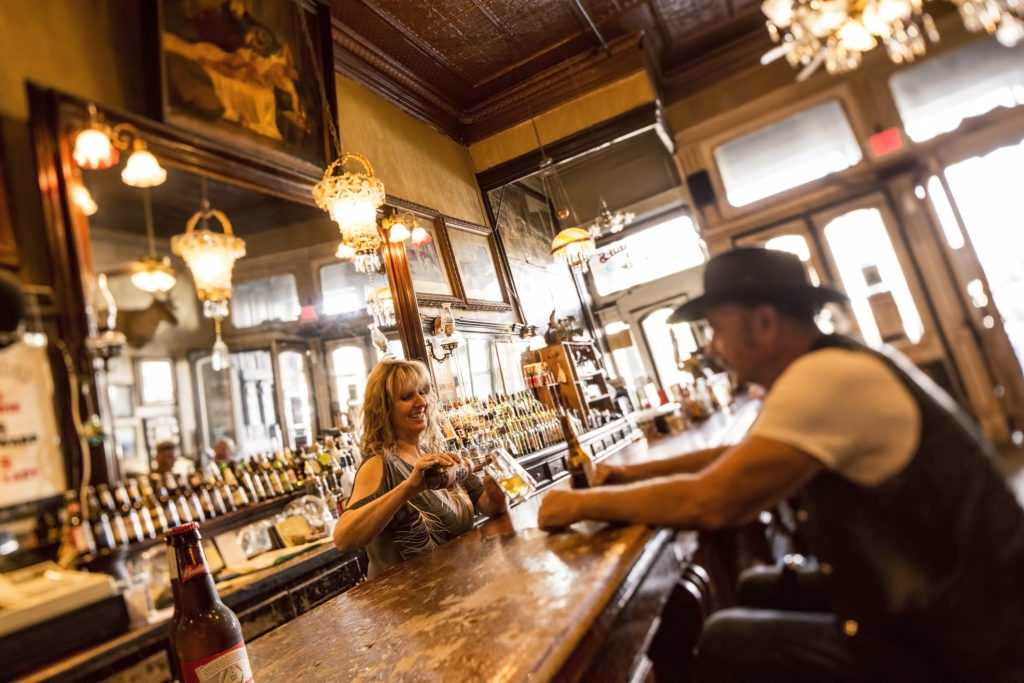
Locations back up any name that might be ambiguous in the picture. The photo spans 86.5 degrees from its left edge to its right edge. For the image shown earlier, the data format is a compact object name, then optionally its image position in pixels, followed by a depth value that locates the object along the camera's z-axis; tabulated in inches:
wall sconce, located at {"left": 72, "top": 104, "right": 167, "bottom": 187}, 93.0
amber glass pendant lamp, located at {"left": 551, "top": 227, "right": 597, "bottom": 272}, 211.0
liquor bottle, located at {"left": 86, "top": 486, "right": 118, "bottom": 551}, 83.4
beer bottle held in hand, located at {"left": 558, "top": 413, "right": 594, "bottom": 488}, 70.7
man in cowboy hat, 41.7
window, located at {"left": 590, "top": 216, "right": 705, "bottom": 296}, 415.2
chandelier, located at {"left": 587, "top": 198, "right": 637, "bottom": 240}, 321.4
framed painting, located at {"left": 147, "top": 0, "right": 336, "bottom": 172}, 109.3
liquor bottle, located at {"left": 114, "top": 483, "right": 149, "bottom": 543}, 87.8
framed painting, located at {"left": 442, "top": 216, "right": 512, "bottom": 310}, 210.8
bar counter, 34.4
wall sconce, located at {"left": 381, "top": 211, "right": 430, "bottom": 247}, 167.5
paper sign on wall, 78.1
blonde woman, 75.6
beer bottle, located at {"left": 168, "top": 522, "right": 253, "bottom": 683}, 34.6
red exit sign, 255.3
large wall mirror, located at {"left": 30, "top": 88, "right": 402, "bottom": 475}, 91.0
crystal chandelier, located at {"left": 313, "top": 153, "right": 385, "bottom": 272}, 121.6
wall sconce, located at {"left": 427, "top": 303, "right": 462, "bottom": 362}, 179.9
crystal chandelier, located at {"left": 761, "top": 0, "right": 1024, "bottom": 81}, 121.6
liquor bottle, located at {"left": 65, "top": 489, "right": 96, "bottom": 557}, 81.0
